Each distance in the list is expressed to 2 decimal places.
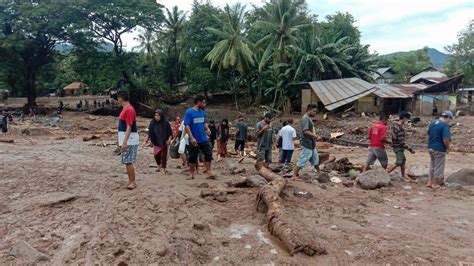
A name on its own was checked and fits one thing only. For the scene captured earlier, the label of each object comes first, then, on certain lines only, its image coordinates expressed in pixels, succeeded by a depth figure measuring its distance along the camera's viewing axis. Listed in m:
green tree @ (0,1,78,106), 29.59
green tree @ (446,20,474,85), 35.50
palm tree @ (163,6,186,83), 40.50
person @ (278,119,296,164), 9.36
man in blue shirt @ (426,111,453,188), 7.50
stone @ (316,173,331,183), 7.72
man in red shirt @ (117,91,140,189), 5.84
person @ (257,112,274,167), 9.88
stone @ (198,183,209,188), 6.56
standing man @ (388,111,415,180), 8.27
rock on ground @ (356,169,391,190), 7.34
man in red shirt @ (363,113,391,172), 8.23
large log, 4.16
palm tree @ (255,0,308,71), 30.47
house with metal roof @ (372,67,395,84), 43.68
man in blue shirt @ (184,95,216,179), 7.03
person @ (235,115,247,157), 11.87
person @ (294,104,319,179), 7.86
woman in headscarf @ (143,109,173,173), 7.83
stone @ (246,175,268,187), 6.66
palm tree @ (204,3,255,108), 31.62
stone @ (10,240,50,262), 3.83
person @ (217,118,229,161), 11.63
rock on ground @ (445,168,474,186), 8.36
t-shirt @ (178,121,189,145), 8.59
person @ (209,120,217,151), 10.96
